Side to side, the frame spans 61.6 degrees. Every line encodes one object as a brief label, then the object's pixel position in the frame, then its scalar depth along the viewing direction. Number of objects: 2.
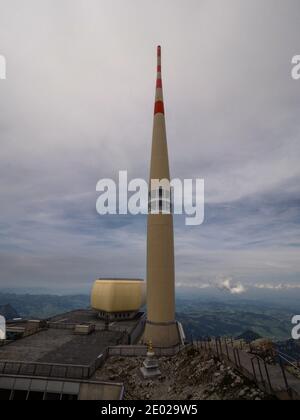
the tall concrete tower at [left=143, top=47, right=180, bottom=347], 26.42
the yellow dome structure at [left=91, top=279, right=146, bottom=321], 36.03
